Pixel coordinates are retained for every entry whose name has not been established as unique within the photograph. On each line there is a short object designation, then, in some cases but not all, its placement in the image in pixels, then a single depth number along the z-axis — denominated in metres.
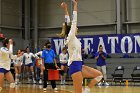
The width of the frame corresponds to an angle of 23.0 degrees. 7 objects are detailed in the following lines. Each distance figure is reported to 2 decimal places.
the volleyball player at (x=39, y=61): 20.65
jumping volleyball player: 7.25
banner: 21.77
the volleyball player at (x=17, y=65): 21.81
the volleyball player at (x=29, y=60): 21.92
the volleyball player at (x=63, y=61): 20.81
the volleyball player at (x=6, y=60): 10.27
